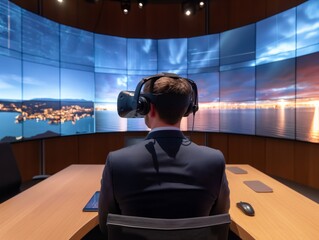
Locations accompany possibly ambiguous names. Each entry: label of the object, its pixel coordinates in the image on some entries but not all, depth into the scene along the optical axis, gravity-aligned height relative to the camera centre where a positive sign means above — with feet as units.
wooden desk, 3.33 -1.70
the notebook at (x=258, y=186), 5.10 -1.66
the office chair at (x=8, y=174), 6.19 -1.67
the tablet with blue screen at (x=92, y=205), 4.08 -1.67
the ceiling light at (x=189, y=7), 13.84 +6.96
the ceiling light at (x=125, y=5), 13.97 +7.06
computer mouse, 3.87 -1.63
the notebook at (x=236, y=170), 6.76 -1.65
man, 2.59 -0.68
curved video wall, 10.37 +2.51
